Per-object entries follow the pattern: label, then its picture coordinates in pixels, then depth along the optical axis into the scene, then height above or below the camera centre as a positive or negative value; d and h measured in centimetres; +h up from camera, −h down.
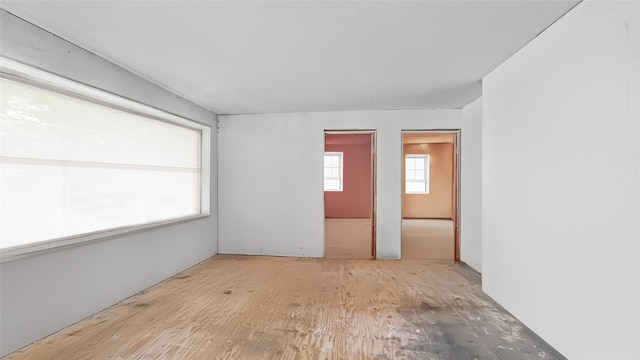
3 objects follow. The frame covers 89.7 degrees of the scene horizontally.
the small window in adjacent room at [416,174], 1043 +23
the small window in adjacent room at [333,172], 1023 +27
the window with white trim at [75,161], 235 +17
